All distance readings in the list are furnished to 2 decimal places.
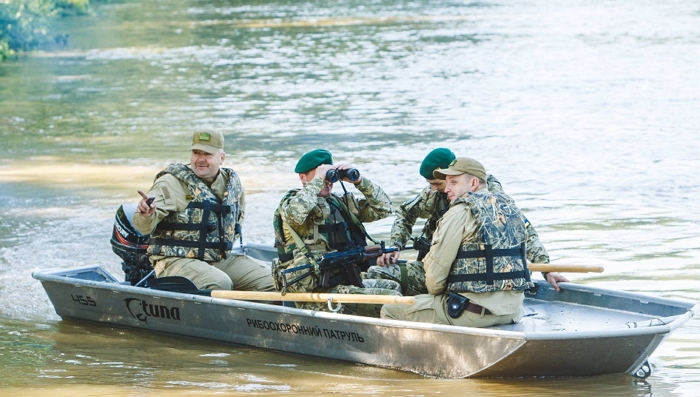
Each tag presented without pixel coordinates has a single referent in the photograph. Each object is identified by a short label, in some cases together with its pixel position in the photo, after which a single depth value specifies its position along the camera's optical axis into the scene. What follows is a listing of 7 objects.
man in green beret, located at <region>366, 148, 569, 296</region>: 16.77
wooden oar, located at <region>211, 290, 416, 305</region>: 14.81
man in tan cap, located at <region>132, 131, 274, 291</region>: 17.33
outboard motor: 18.39
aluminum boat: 14.34
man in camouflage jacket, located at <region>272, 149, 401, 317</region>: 15.77
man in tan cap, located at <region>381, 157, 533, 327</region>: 14.48
